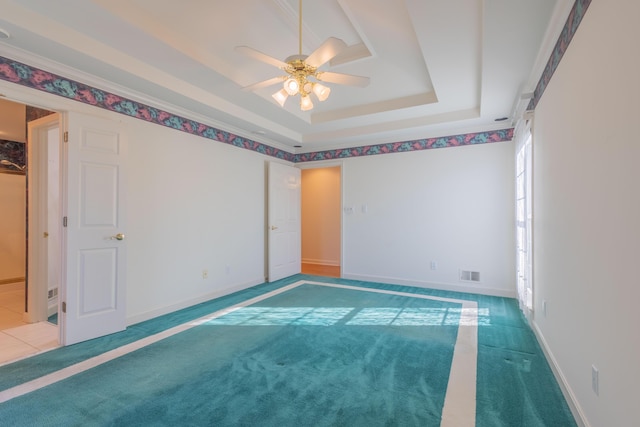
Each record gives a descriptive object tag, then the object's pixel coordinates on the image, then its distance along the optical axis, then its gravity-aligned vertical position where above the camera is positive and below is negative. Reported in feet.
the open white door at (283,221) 17.19 -0.45
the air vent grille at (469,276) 14.72 -3.07
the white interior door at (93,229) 8.84 -0.49
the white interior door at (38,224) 10.64 -0.38
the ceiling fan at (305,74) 6.86 +3.73
